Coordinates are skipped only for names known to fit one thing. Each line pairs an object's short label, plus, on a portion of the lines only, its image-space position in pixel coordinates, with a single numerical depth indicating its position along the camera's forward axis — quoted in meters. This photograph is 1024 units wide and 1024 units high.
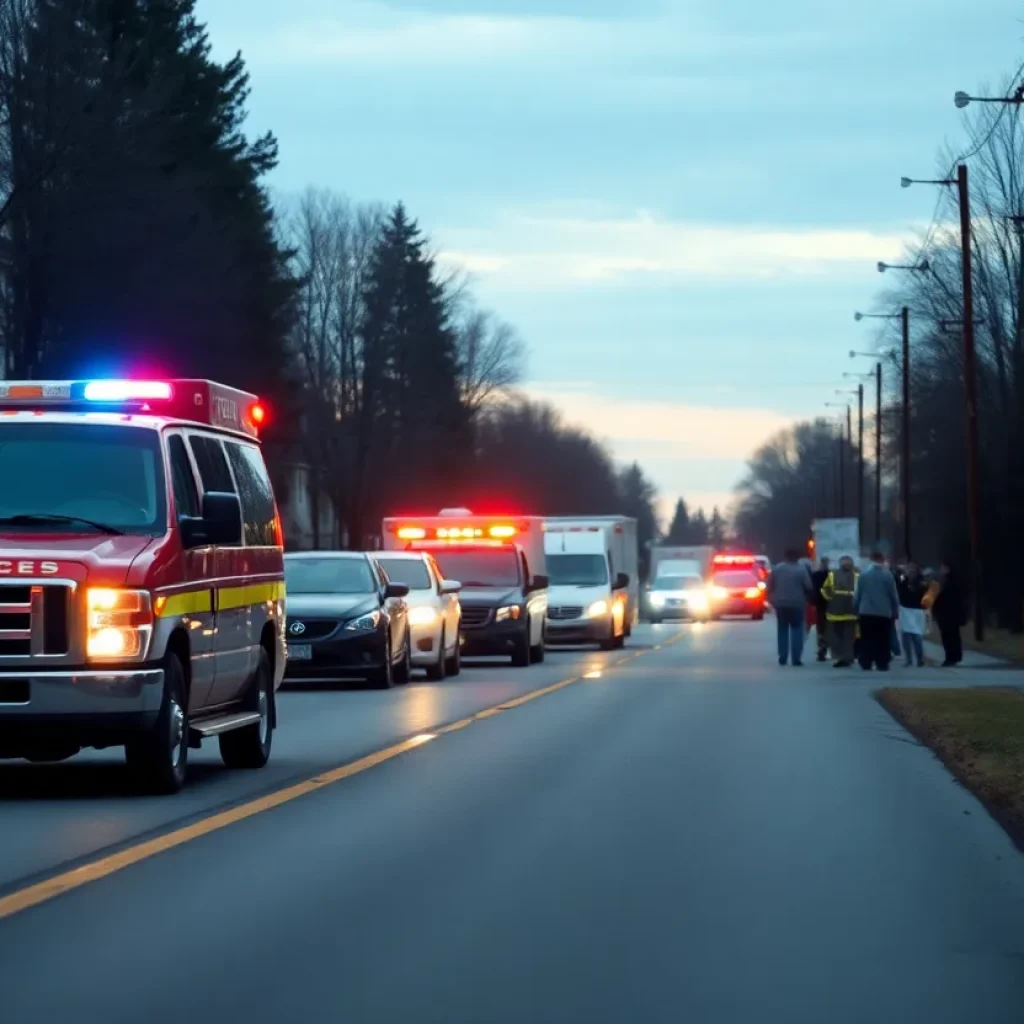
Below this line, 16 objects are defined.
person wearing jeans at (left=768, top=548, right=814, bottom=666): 36.66
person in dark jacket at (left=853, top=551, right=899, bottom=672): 35.59
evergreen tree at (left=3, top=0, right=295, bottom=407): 47.91
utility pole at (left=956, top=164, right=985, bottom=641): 46.97
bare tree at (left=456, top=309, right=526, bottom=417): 114.19
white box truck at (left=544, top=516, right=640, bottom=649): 44.03
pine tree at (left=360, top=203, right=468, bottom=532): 94.19
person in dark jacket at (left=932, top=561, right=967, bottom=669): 36.75
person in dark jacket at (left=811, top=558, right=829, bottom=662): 39.15
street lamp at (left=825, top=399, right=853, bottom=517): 114.32
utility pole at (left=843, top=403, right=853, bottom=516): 117.95
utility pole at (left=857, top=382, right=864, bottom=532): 96.44
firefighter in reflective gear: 37.03
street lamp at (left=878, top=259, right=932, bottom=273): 55.22
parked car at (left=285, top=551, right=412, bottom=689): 27.39
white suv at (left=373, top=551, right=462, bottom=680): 30.69
